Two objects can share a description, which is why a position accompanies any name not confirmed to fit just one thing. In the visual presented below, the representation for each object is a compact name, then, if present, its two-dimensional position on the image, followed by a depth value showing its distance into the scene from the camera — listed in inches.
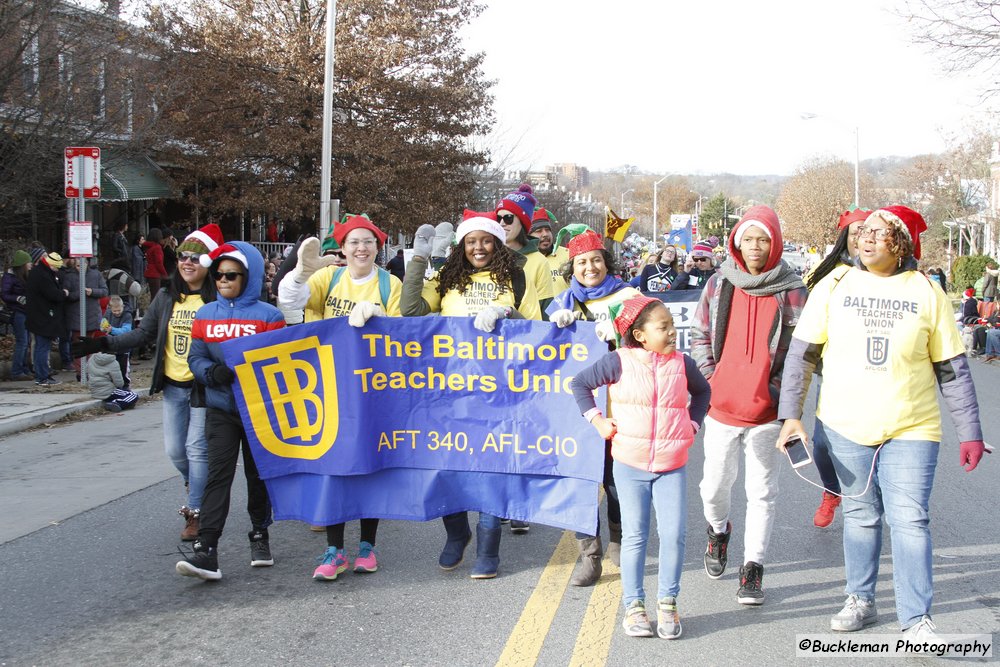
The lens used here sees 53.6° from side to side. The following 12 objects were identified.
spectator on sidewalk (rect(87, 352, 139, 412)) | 424.8
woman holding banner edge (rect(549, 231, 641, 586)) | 204.2
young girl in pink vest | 170.7
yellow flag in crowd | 384.2
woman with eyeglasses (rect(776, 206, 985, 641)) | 161.8
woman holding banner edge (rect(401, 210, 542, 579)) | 215.9
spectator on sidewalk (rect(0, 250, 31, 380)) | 534.0
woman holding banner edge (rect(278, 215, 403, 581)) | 223.9
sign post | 494.0
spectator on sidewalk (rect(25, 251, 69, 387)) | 523.2
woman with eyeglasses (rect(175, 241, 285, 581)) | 203.5
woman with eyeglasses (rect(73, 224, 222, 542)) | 224.2
